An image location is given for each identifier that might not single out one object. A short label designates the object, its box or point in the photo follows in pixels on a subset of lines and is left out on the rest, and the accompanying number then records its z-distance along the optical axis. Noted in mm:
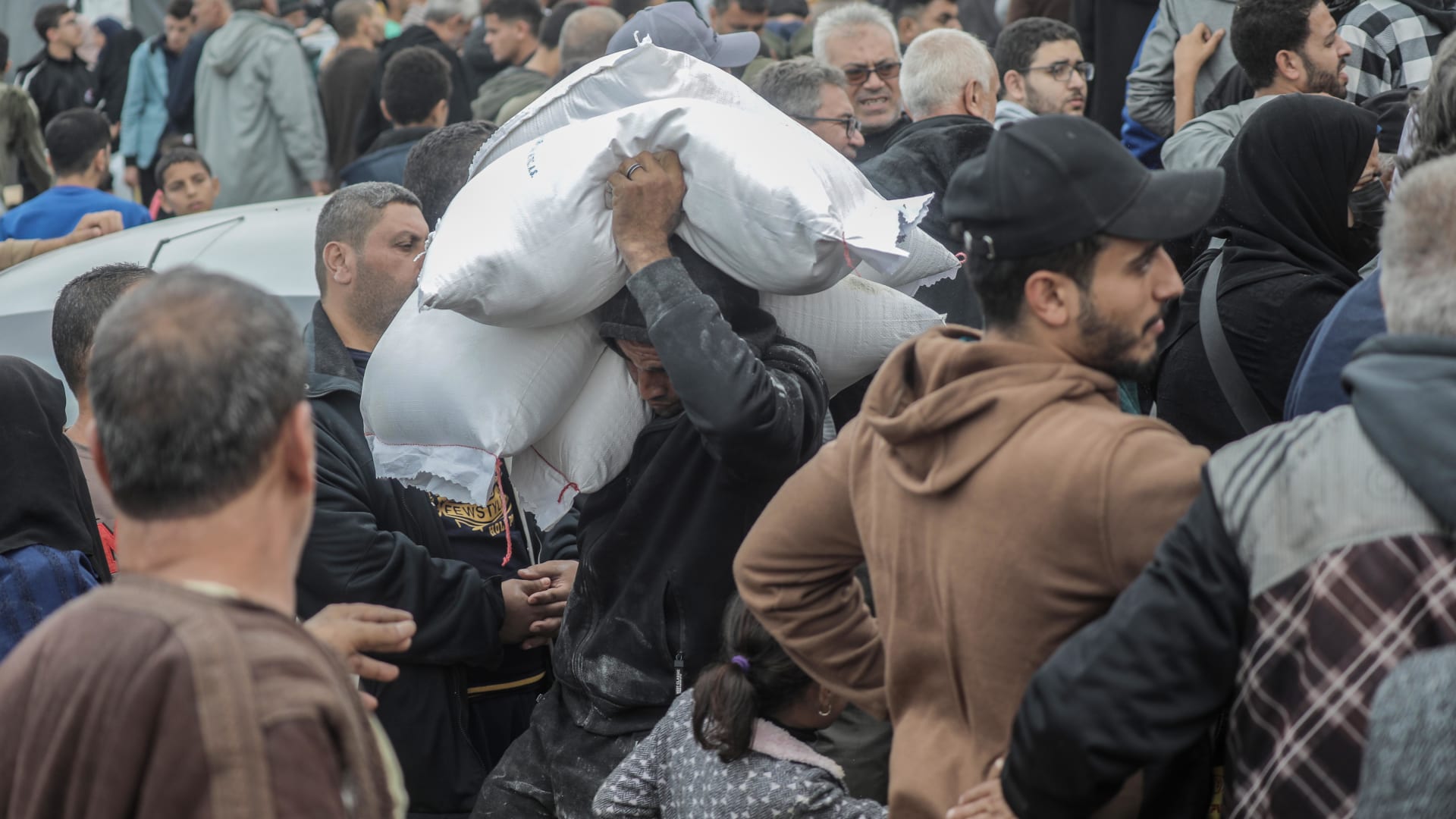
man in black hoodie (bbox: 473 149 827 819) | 2793
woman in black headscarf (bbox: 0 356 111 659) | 3051
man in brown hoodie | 1941
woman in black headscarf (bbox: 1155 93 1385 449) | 3328
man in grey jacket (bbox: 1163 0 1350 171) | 4453
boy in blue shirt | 7195
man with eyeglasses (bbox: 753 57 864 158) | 5309
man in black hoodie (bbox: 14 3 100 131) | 10336
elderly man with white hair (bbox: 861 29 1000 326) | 4492
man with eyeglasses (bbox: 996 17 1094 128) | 6312
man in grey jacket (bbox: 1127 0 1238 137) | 5652
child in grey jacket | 2879
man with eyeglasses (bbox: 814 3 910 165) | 6078
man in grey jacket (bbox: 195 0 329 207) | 9352
